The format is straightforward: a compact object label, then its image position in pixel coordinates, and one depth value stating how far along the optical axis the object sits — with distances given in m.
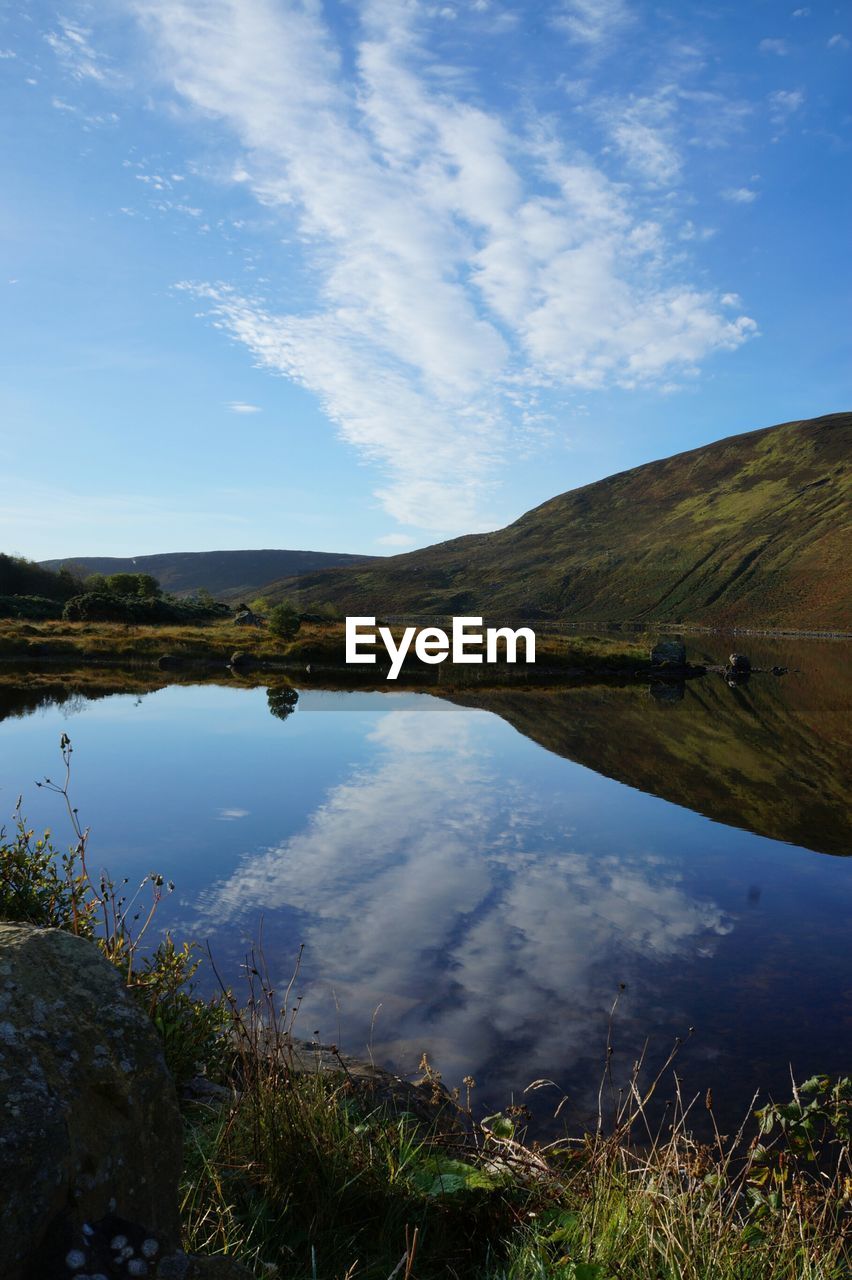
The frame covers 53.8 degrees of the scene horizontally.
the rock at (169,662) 57.31
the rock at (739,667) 70.75
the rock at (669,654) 69.18
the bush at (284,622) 69.56
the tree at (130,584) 106.88
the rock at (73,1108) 2.29
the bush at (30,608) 80.06
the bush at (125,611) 78.88
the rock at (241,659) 59.06
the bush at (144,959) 6.53
